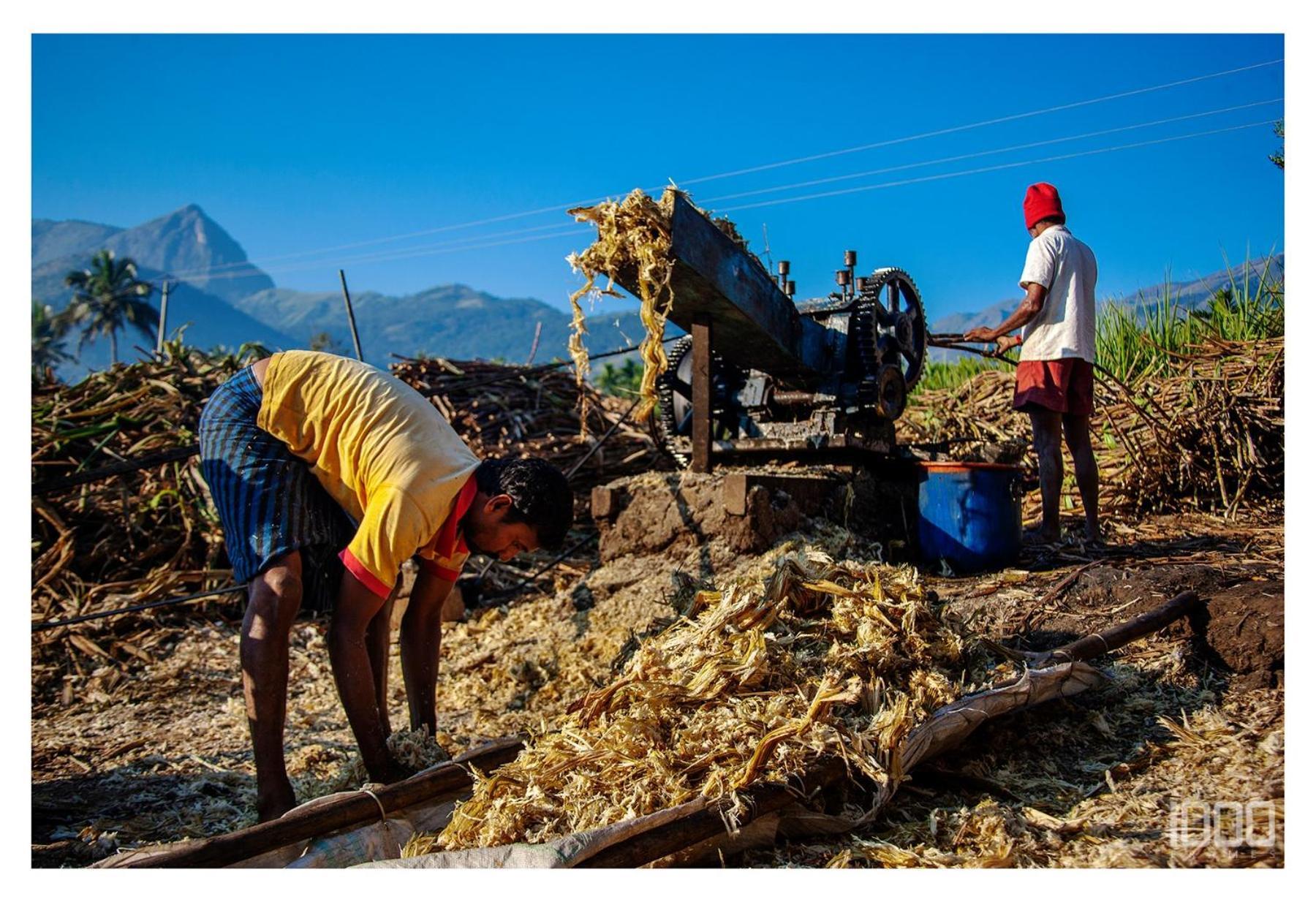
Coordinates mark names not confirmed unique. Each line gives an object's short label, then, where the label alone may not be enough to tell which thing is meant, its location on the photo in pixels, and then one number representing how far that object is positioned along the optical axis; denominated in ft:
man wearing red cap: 14.79
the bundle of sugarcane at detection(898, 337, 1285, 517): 20.45
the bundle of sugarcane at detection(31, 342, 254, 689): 17.85
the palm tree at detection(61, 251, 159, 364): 190.60
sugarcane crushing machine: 14.71
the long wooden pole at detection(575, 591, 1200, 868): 6.72
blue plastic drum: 14.76
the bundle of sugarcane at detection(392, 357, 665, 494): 23.06
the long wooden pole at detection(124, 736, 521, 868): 6.82
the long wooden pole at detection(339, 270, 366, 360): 21.91
